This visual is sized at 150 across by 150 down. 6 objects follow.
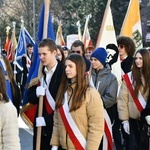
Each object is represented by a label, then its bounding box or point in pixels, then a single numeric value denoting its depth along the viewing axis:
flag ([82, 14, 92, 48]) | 17.09
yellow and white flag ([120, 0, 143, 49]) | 12.43
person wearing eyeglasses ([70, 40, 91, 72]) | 10.19
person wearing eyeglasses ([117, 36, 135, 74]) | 9.64
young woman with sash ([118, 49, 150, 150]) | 7.93
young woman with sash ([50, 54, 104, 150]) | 5.89
